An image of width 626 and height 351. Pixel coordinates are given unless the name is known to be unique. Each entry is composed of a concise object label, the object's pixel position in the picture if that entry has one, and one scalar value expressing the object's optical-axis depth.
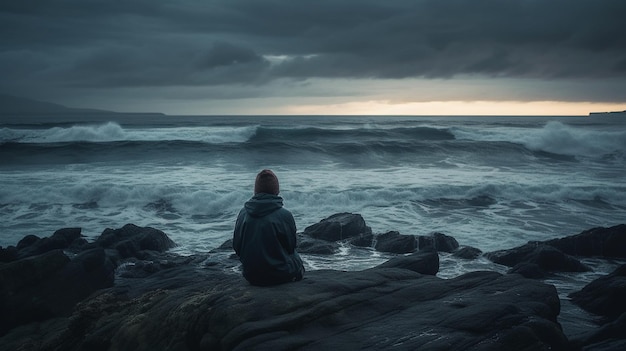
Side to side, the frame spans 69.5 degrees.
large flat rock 4.17
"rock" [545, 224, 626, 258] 11.78
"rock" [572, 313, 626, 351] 5.06
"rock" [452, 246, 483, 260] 11.74
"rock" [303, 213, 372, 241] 13.62
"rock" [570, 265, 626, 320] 7.41
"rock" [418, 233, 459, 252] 12.39
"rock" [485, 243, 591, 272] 10.47
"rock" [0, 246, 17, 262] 10.74
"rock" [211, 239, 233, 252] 12.60
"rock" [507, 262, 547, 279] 9.94
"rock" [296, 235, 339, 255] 12.29
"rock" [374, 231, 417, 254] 12.38
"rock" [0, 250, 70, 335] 7.44
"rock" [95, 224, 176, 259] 11.85
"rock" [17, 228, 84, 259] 11.68
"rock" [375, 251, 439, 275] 8.29
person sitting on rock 5.03
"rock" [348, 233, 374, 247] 13.01
